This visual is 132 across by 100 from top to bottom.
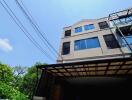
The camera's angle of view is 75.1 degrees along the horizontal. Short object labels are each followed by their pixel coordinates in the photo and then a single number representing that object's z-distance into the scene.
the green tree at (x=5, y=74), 17.33
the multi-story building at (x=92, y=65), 4.56
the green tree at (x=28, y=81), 19.93
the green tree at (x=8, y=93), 11.62
